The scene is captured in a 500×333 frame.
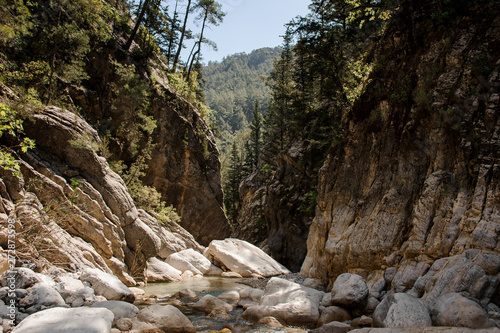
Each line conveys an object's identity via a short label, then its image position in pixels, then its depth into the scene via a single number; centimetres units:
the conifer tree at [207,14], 2864
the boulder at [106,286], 880
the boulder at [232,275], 1686
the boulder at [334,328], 680
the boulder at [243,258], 1761
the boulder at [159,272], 1377
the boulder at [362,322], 704
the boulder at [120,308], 725
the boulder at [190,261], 1648
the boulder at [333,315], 776
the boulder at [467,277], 609
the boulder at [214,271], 1759
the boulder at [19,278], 661
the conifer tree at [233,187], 4127
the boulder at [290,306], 809
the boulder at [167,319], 683
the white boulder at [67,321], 494
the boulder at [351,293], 802
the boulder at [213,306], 877
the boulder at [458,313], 536
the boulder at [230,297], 1045
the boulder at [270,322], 780
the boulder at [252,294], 1030
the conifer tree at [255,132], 4525
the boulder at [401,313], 595
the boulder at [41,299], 628
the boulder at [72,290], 751
